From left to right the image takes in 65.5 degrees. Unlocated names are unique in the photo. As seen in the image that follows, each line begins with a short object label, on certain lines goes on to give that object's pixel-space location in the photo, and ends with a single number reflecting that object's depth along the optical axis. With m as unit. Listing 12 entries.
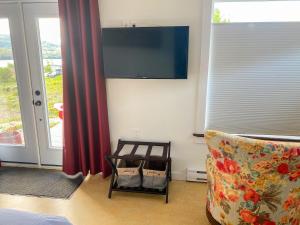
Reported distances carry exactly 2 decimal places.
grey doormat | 2.57
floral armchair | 1.50
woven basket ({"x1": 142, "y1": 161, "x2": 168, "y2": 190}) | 2.40
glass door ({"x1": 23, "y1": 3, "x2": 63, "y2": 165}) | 2.65
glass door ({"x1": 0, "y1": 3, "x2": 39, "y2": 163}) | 2.74
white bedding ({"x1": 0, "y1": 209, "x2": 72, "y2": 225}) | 1.09
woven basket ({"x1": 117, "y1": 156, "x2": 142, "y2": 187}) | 2.44
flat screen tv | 2.30
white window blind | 2.32
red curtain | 2.41
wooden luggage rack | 2.41
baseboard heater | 2.74
